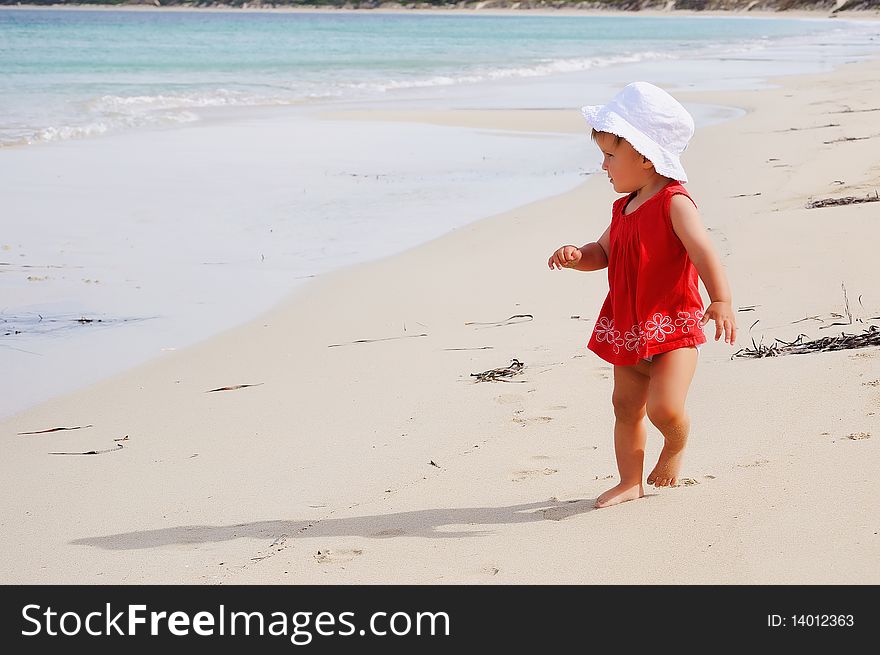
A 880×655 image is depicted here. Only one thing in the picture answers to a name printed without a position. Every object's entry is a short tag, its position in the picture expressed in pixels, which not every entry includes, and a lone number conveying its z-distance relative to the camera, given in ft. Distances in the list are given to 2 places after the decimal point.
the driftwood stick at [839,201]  22.49
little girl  9.39
